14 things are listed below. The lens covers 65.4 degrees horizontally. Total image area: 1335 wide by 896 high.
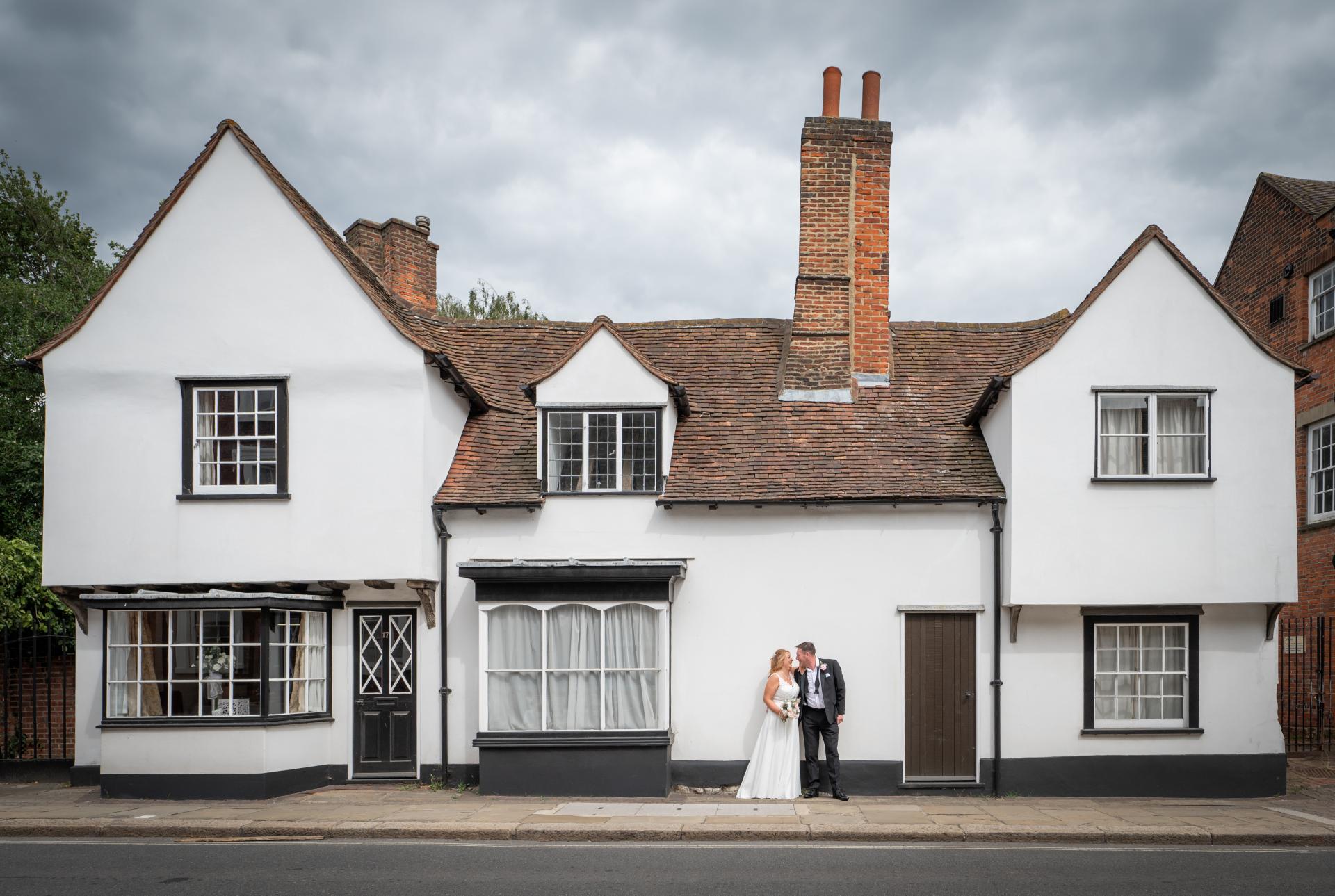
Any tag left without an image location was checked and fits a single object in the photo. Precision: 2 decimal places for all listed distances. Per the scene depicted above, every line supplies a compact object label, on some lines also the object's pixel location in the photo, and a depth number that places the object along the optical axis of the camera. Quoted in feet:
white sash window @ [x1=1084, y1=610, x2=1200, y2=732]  44.42
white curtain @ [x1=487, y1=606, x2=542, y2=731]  44.24
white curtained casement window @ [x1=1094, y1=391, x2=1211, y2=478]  44.47
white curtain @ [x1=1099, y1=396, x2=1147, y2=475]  44.70
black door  46.24
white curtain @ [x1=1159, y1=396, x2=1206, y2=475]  44.55
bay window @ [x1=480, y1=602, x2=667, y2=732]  44.16
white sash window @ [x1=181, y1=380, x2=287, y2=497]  45.21
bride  42.68
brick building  63.57
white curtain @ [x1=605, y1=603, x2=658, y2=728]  44.16
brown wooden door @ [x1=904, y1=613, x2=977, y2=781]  44.57
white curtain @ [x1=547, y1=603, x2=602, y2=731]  44.19
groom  43.01
